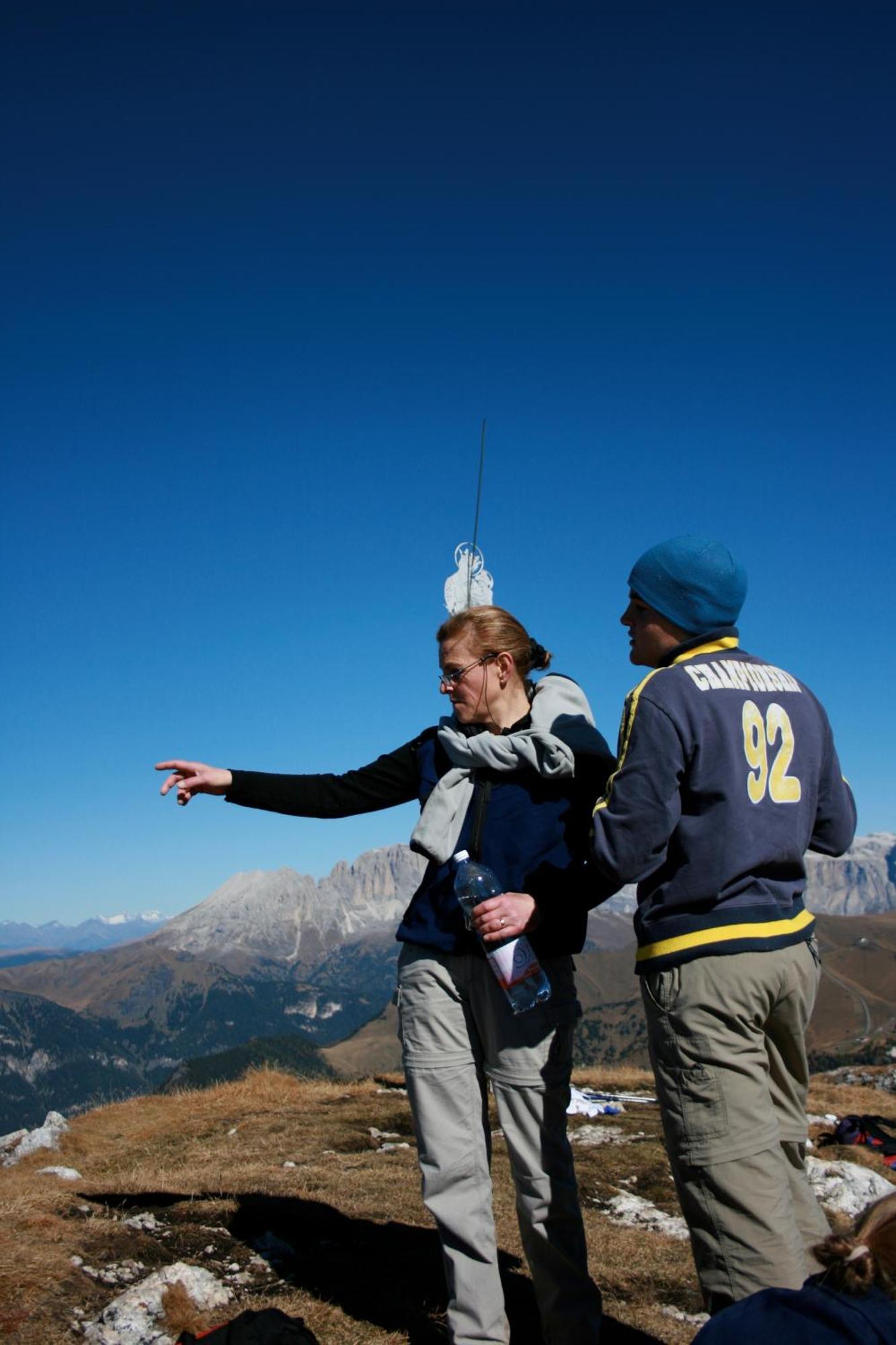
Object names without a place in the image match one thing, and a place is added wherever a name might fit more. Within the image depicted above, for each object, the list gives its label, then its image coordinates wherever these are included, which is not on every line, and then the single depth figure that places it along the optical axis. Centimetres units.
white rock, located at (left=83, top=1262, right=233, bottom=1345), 523
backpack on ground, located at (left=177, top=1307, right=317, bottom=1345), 442
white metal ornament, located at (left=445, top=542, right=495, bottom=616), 583
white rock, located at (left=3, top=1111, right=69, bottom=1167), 1041
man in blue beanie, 354
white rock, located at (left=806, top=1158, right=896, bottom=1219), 898
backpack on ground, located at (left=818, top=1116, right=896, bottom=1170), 1145
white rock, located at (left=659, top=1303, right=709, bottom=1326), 564
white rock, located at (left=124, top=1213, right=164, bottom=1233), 697
